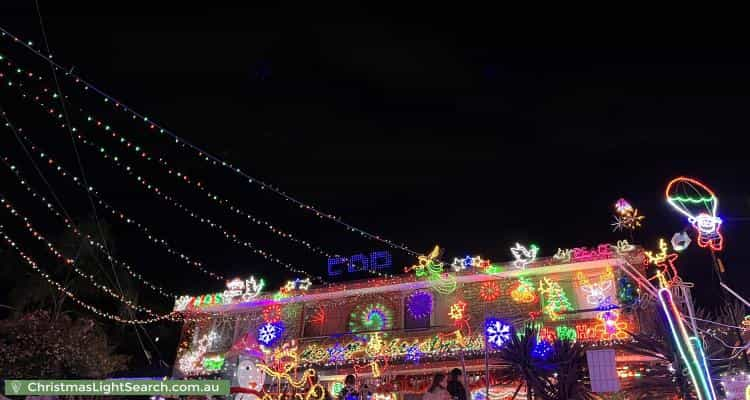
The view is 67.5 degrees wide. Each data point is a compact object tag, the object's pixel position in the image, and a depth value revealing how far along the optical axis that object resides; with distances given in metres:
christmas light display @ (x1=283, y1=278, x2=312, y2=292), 17.81
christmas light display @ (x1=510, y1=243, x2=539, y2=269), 15.01
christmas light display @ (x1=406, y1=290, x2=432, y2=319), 16.56
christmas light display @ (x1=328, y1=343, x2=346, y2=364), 16.14
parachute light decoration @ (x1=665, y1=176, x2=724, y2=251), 10.50
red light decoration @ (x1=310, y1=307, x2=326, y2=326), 17.92
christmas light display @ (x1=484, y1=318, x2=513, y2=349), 14.41
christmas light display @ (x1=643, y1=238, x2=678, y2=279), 12.61
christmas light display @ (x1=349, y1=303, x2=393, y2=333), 16.94
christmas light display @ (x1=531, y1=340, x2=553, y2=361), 11.75
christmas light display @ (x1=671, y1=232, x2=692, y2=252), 10.63
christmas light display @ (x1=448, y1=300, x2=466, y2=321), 15.71
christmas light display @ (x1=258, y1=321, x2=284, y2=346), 18.02
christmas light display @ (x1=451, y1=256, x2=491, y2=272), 15.45
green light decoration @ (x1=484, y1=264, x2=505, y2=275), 15.34
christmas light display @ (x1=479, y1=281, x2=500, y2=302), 15.62
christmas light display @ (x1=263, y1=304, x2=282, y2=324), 18.42
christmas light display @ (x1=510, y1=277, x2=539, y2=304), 15.20
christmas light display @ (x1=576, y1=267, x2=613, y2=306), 14.32
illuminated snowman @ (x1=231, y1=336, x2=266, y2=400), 9.91
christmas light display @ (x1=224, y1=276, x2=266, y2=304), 18.47
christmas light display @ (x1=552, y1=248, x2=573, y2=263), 14.62
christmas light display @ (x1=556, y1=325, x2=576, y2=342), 13.28
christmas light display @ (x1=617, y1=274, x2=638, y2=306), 13.82
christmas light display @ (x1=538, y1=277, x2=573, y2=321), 14.75
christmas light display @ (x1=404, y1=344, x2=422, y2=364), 15.02
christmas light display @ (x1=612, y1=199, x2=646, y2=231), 13.19
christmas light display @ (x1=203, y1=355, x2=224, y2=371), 18.30
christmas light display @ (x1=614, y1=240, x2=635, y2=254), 13.98
